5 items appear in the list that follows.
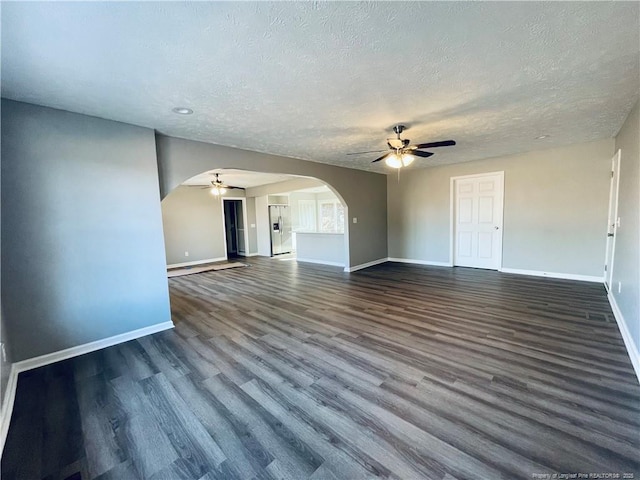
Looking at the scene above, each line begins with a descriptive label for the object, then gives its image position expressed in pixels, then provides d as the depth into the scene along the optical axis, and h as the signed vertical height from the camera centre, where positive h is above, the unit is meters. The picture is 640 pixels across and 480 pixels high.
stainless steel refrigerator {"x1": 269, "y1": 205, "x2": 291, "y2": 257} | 9.69 -0.26
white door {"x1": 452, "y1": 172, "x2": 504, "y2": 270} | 5.90 -0.12
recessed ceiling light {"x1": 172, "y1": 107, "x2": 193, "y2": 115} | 2.76 +1.15
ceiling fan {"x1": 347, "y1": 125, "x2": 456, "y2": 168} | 3.47 +0.82
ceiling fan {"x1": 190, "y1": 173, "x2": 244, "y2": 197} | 7.43 +1.01
